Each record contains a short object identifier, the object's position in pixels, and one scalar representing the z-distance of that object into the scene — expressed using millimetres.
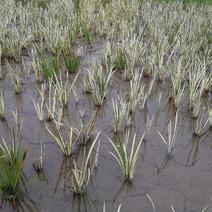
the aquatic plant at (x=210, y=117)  3357
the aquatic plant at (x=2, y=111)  3531
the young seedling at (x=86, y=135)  3137
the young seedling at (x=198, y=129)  3331
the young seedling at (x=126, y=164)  2664
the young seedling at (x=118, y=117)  3304
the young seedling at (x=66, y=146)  2925
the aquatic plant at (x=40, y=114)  3486
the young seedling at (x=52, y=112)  3423
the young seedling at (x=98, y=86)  3829
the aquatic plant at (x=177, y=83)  3839
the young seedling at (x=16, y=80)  4141
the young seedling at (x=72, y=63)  4652
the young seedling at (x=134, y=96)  3659
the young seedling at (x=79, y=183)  2483
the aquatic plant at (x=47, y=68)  4225
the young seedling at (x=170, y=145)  3029
